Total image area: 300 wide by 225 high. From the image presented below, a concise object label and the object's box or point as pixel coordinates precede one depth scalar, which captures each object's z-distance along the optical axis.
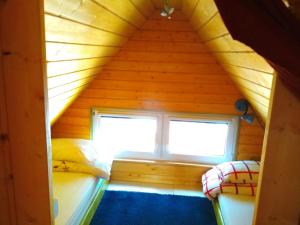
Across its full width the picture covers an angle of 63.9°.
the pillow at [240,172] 2.33
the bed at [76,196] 1.83
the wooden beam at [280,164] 0.86
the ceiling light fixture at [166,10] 1.60
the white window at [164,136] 2.84
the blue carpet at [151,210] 2.27
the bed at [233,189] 2.00
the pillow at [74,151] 2.47
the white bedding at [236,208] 1.89
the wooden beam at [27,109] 0.76
